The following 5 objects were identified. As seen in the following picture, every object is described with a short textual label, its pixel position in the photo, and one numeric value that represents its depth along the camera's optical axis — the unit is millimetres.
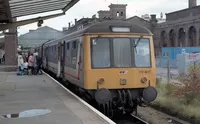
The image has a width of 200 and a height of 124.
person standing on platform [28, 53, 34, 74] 27469
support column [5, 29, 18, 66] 33656
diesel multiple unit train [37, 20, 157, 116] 11797
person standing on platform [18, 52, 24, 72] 27369
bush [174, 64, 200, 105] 13750
